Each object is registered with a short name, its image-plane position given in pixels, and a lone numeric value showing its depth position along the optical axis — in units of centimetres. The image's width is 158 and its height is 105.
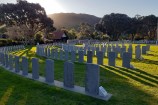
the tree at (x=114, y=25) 3911
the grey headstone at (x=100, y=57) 772
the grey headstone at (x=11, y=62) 697
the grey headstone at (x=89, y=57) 789
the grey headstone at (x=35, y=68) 543
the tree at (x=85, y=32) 3793
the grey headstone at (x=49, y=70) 506
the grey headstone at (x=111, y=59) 737
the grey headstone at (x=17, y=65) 640
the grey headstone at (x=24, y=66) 590
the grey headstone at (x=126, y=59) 699
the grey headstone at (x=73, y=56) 869
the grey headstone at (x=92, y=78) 419
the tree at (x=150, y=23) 4047
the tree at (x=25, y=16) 3135
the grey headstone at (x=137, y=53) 939
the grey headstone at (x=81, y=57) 847
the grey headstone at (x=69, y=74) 462
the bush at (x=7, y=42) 2409
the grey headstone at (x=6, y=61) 733
